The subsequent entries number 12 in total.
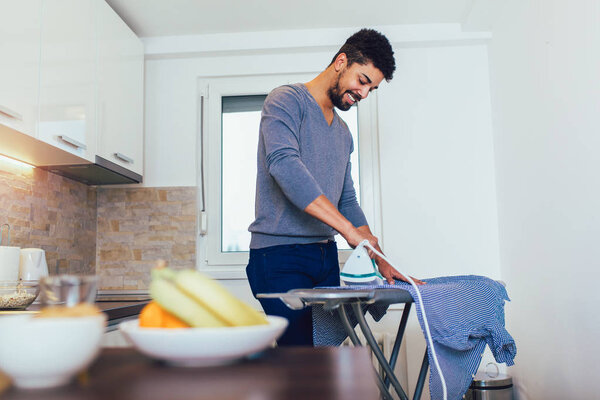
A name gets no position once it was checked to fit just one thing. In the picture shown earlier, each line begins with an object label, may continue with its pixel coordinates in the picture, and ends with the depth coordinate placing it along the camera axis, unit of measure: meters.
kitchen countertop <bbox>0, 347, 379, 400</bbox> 0.41
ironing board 1.21
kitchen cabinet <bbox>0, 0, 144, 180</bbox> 1.79
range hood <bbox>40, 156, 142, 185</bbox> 2.39
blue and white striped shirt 1.39
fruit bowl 0.49
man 1.50
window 2.91
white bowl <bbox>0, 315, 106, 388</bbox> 0.42
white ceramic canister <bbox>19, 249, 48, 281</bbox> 2.05
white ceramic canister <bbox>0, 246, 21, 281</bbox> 1.88
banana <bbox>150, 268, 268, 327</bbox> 0.52
